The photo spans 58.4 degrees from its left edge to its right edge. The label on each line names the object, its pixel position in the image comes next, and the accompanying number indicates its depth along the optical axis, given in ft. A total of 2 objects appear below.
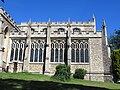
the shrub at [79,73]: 46.65
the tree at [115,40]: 75.43
